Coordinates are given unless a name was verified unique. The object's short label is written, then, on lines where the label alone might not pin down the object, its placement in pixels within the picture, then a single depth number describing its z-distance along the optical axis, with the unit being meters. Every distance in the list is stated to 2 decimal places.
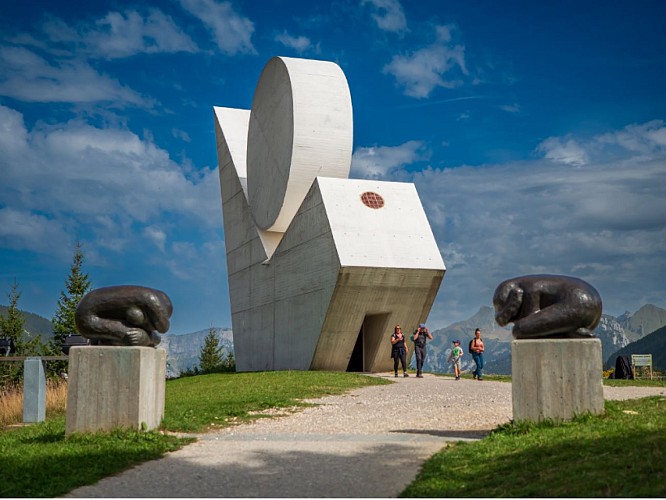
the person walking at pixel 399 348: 22.47
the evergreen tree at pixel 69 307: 30.16
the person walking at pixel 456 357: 21.06
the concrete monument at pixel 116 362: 9.73
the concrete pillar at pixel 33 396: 13.70
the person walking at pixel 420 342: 22.14
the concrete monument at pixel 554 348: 9.23
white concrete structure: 24.11
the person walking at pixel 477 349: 21.22
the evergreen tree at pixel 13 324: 29.28
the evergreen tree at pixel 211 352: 47.22
